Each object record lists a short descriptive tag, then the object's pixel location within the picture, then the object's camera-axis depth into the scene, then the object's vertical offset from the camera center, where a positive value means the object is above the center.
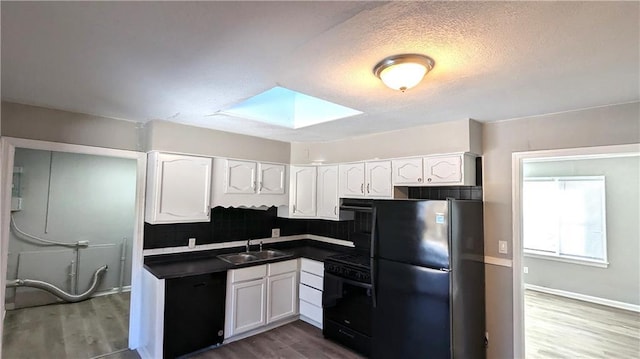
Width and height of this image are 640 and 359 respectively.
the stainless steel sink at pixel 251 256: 3.68 -0.83
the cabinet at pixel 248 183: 3.41 +0.09
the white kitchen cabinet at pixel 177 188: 2.99 +0.01
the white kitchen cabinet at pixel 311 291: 3.52 -1.21
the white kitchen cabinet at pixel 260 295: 3.18 -1.21
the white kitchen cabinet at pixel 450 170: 2.76 +0.24
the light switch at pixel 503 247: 2.72 -0.48
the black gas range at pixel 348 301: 2.98 -1.16
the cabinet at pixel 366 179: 3.27 +0.16
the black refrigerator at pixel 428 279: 2.42 -0.74
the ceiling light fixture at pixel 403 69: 1.54 +0.67
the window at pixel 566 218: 4.78 -0.35
